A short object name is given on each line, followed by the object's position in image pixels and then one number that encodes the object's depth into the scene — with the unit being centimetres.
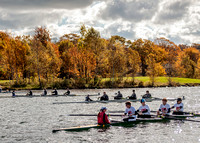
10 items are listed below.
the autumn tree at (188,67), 10025
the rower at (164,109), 2438
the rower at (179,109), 2511
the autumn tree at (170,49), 10869
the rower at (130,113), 2206
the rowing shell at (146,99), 3867
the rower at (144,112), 2308
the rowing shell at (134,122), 2052
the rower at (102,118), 2095
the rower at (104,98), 3847
